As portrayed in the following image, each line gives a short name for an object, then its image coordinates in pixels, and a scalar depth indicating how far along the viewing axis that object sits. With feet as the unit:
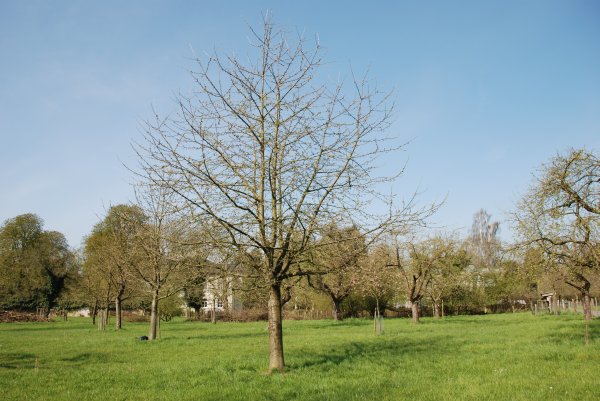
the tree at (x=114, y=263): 97.74
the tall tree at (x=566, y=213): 53.26
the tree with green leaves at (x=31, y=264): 209.26
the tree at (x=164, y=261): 41.09
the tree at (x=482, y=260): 203.62
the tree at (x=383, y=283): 108.09
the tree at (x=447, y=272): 144.46
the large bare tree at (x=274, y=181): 39.73
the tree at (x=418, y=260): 124.77
